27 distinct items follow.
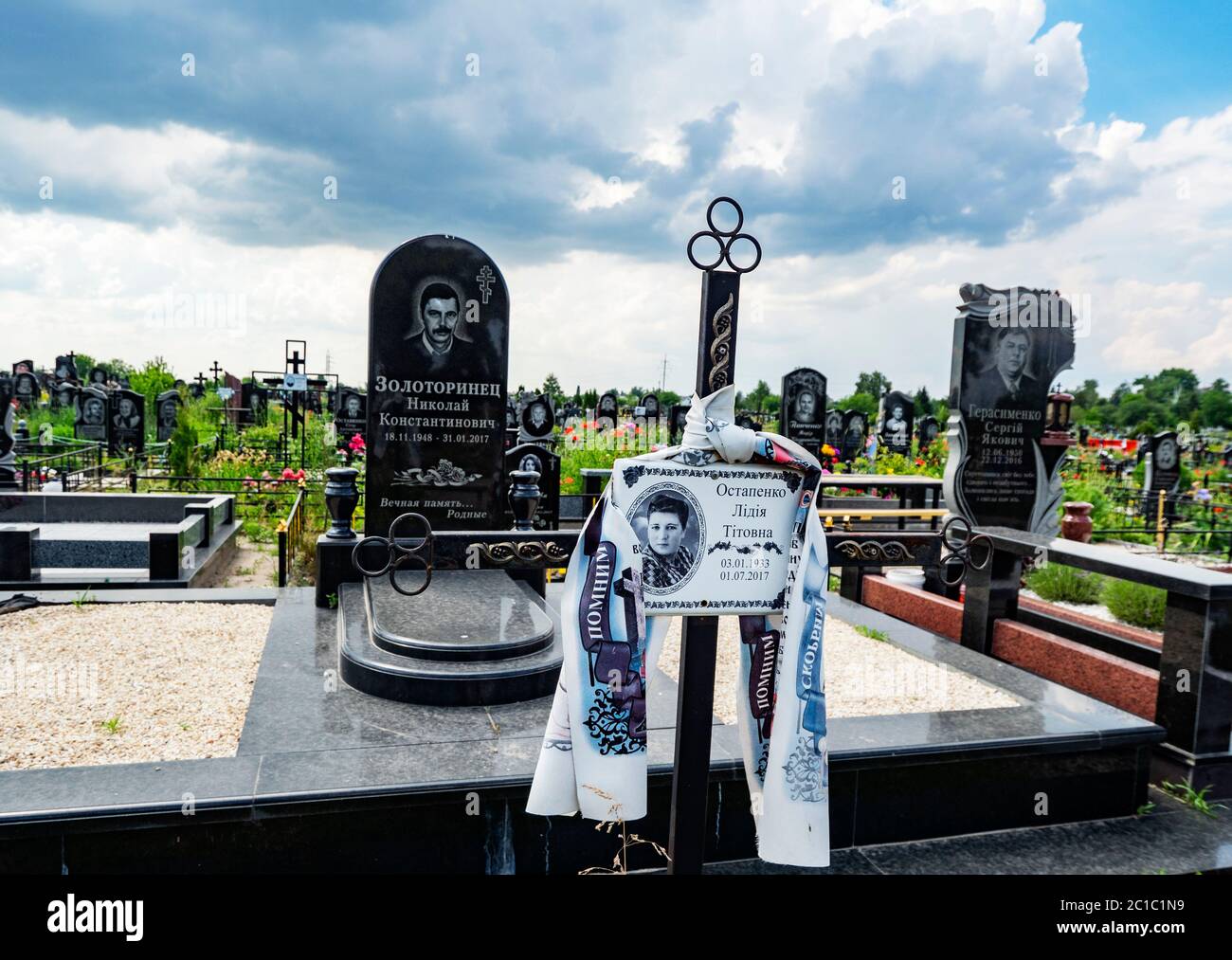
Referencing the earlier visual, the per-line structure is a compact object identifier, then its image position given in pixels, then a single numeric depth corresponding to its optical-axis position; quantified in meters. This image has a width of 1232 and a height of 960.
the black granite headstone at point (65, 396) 23.83
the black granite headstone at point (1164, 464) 15.64
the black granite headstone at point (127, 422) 17.12
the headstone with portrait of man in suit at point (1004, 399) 7.45
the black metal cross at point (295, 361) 17.58
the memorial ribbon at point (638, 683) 2.27
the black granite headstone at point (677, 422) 18.02
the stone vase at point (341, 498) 5.90
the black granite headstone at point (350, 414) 17.80
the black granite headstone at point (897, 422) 22.27
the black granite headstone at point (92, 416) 17.34
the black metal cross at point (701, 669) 2.27
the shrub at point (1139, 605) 6.38
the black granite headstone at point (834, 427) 20.62
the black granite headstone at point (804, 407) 15.69
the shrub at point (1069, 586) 7.43
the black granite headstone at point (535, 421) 11.20
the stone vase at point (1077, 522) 9.94
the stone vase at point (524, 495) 6.00
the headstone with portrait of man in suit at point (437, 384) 6.65
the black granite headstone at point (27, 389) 25.08
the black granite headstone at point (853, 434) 20.28
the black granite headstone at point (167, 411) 18.92
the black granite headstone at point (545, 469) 9.09
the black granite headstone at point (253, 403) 24.83
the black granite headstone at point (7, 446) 10.14
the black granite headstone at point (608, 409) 25.83
